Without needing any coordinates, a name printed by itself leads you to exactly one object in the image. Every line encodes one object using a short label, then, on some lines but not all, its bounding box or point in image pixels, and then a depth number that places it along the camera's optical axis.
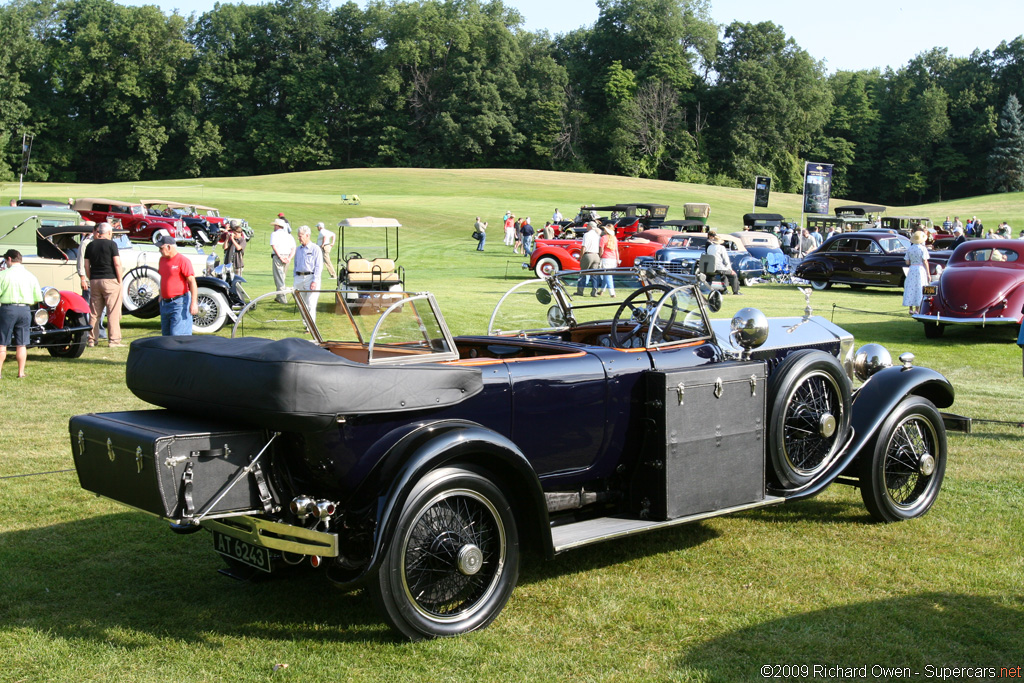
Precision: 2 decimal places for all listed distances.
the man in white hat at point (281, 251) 15.48
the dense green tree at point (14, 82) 74.81
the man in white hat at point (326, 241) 17.51
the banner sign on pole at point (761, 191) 46.64
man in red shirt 10.50
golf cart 18.17
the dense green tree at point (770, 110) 89.25
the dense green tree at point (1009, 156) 85.81
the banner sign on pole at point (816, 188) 40.69
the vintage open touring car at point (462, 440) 3.69
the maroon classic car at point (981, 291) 14.39
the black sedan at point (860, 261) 23.77
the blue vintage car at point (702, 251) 25.98
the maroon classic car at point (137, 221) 33.00
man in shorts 10.00
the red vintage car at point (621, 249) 25.16
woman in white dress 16.97
